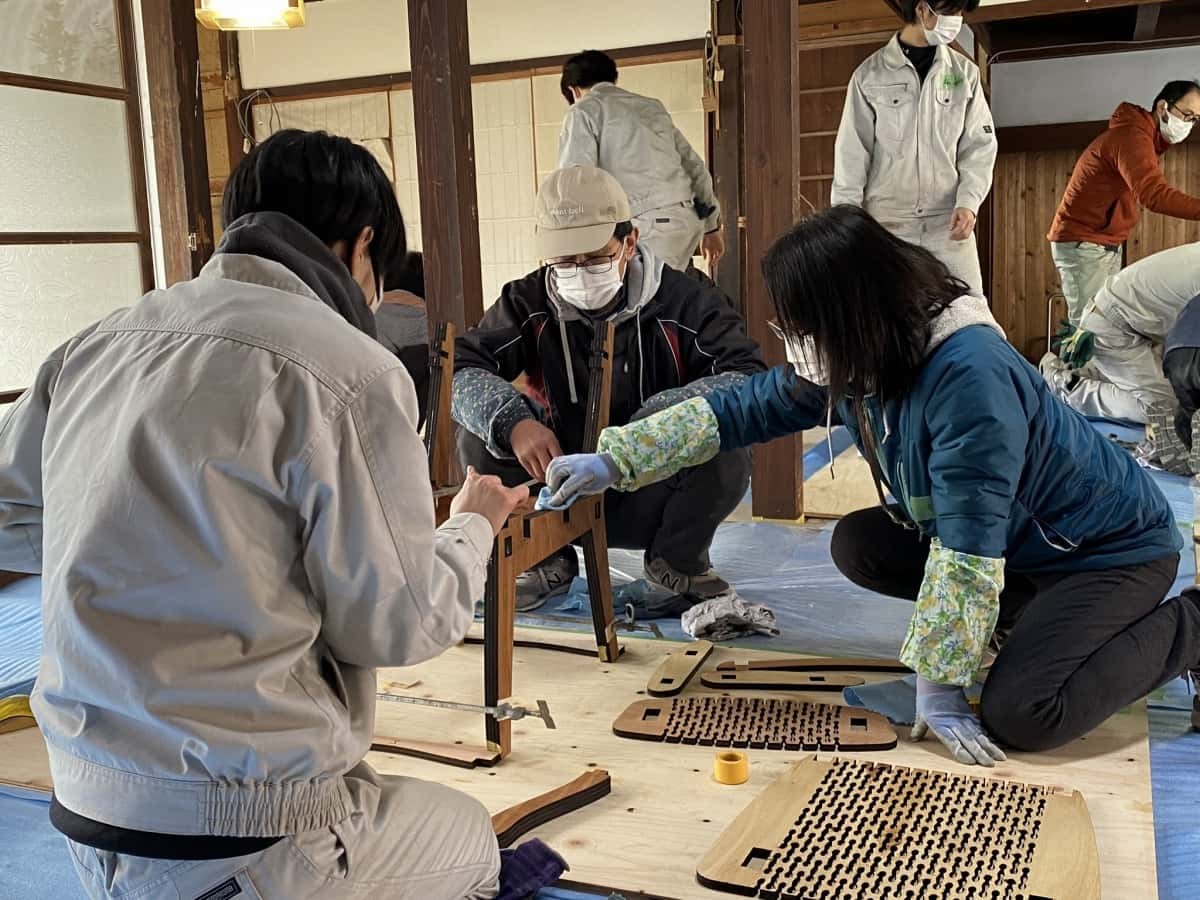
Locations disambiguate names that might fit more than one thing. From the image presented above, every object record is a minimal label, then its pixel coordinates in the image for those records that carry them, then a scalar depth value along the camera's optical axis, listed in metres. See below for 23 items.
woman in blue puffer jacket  1.91
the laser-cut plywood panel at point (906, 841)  1.55
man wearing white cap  2.65
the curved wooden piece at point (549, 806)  1.73
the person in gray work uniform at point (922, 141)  3.74
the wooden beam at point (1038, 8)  5.87
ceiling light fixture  3.44
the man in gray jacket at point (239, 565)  1.06
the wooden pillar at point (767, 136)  3.50
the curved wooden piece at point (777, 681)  2.31
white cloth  2.65
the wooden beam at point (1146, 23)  6.39
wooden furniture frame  2.06
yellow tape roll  1.92
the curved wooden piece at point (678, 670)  2.32
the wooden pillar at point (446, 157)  3.93
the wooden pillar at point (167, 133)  4.18
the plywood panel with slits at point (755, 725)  2.04
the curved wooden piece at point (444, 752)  2.04
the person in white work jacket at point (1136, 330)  4.39
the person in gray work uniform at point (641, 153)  4.22
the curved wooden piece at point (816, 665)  2.38
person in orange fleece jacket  5.26
